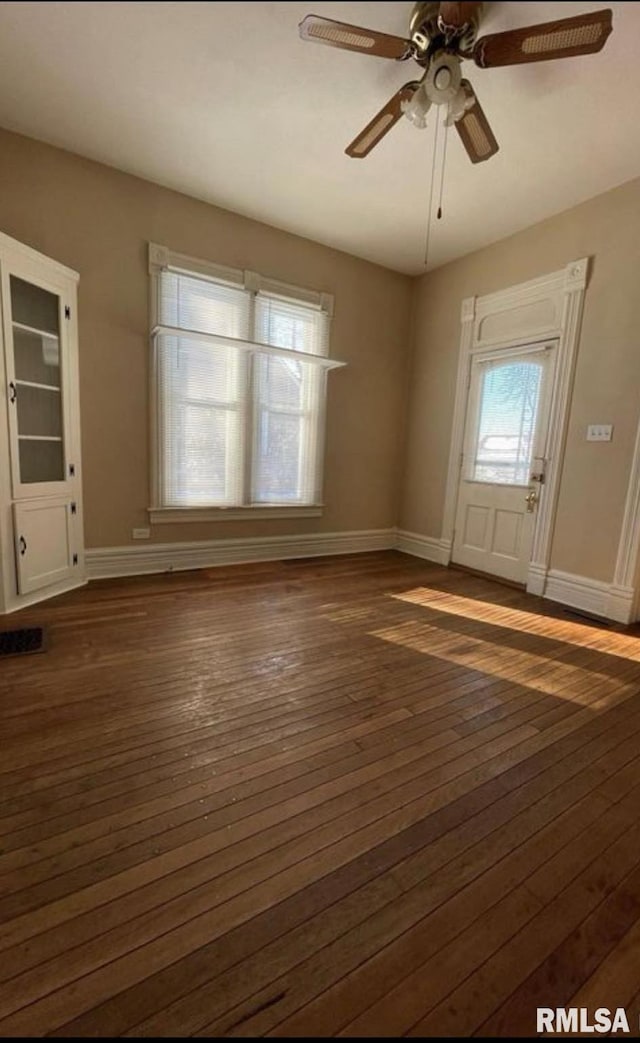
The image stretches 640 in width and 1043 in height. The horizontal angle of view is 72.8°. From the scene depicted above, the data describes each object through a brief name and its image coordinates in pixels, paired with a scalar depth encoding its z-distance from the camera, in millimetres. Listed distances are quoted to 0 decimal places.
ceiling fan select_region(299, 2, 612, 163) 954
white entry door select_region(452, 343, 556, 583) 3749
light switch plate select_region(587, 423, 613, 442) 3240
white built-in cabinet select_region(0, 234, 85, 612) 2793
